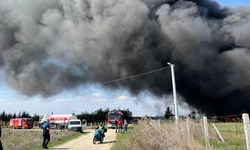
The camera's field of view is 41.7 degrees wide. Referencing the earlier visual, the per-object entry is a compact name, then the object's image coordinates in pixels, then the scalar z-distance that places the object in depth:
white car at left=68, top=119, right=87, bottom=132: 47.36
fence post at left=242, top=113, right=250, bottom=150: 7.01
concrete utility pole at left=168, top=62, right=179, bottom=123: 24.37
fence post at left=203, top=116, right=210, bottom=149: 10.95
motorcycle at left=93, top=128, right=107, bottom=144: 24.11
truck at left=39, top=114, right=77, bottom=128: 63.09
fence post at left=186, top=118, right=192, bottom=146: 10.06
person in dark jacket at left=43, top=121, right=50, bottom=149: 19.75
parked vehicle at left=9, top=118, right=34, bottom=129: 65.00
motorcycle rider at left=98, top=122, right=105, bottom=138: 24.52
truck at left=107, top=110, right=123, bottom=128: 52.31
